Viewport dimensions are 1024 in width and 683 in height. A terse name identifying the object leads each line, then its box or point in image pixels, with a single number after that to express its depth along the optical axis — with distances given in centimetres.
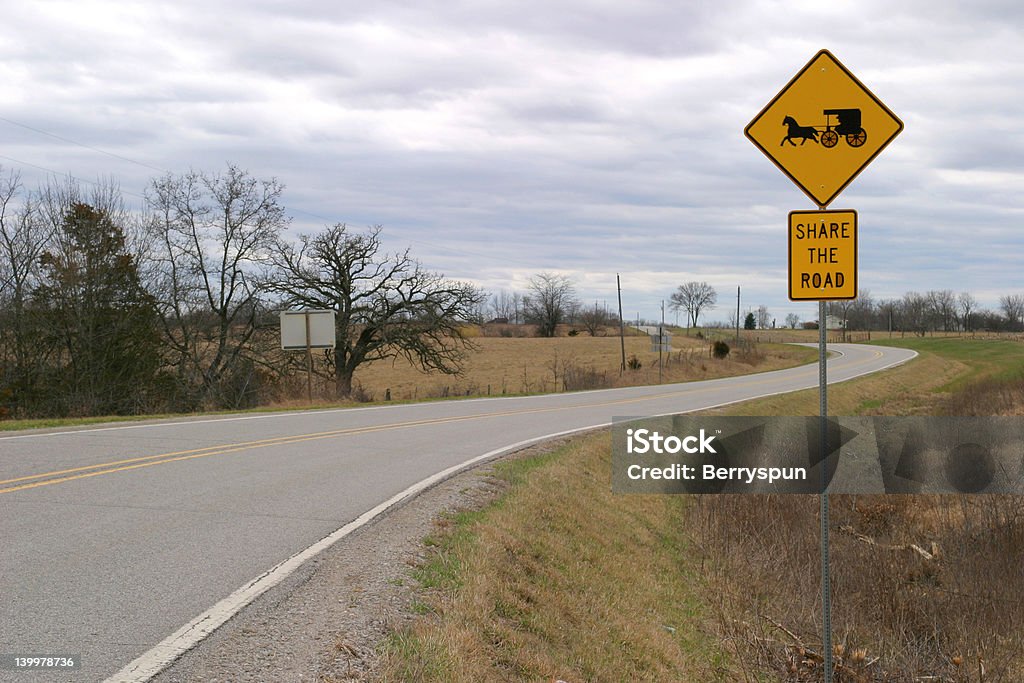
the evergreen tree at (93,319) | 3144
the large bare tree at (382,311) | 4262
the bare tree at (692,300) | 16975
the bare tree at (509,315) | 13825
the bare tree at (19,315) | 3041
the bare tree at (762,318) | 18838
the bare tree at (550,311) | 11888
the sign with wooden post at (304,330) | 3123
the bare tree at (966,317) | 16450
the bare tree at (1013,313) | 15700
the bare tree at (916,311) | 16712
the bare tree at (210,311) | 3609
